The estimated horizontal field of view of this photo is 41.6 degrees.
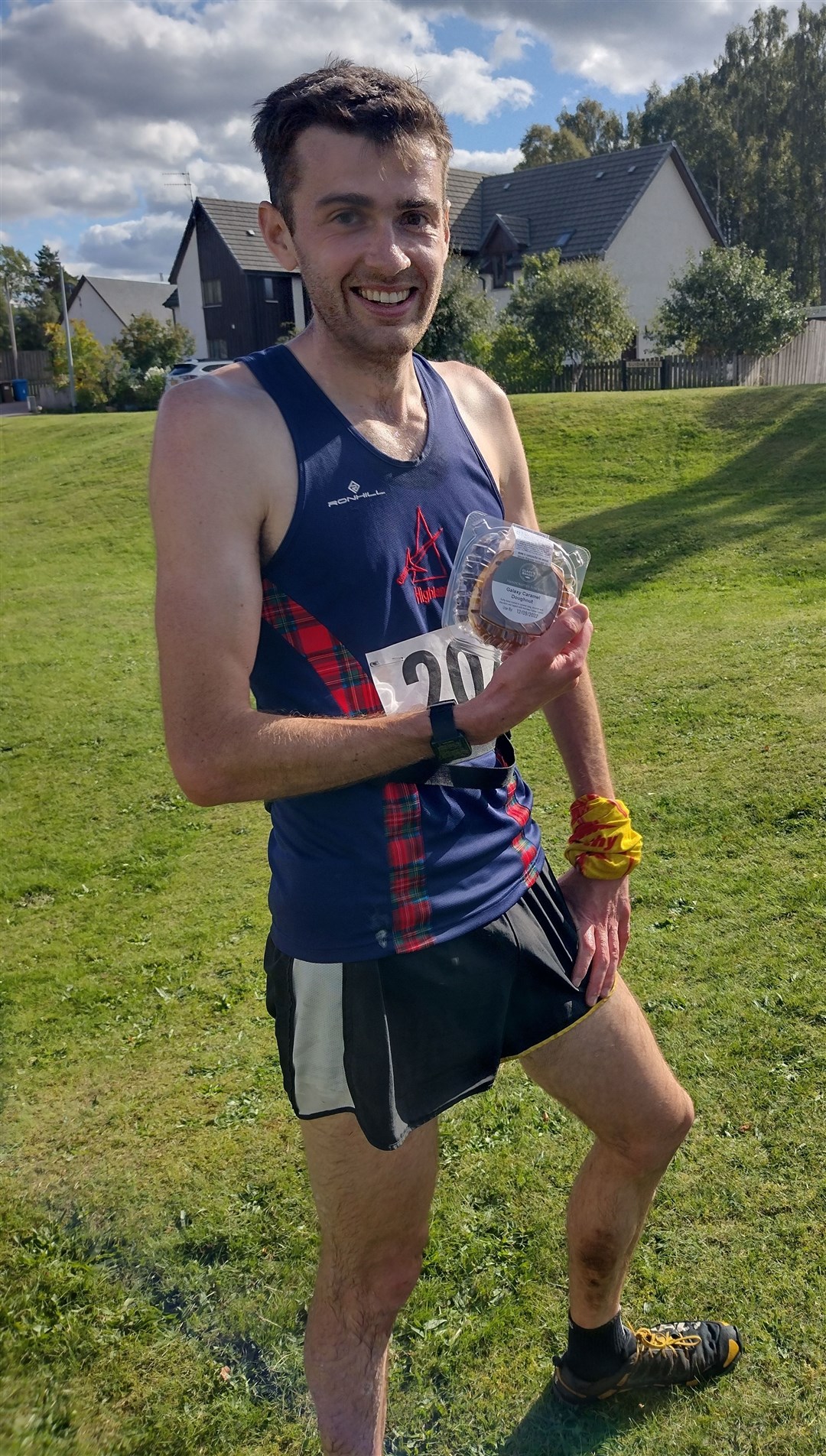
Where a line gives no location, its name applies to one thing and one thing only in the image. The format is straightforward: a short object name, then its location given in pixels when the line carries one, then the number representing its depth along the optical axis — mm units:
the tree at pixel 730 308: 25734
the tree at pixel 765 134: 45344
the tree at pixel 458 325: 22844
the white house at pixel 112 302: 59656
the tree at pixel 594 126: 56719
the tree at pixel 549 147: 55656
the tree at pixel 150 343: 37000
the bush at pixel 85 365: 40406
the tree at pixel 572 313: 24812
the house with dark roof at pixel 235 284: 42281
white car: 29781
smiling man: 1764
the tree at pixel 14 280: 72688
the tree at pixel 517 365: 23859
